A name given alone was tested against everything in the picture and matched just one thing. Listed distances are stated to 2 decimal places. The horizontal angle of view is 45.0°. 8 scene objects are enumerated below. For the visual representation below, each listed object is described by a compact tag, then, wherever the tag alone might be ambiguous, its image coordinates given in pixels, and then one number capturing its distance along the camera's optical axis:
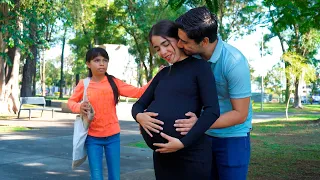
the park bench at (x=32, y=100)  16.67
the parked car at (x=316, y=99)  56.28
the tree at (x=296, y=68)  19.97
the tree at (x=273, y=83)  29.91
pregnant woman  1.85
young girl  3.92
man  1.94
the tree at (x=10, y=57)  13.49
